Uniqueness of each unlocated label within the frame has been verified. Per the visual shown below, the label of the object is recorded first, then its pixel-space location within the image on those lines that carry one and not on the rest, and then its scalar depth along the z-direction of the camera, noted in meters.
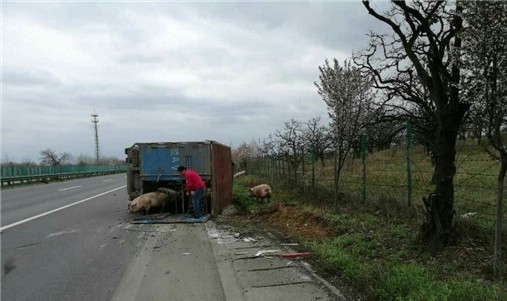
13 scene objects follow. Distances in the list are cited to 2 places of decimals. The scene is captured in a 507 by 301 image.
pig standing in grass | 16.02
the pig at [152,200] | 13.50
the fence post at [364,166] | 11.73
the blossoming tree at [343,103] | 12.93
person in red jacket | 12.97
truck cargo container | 14.02
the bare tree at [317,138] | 19.88
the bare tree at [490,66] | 5.07
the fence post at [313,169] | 15.32
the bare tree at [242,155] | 46.88
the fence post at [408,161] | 9.84
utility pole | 88.56
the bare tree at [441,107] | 6.87
